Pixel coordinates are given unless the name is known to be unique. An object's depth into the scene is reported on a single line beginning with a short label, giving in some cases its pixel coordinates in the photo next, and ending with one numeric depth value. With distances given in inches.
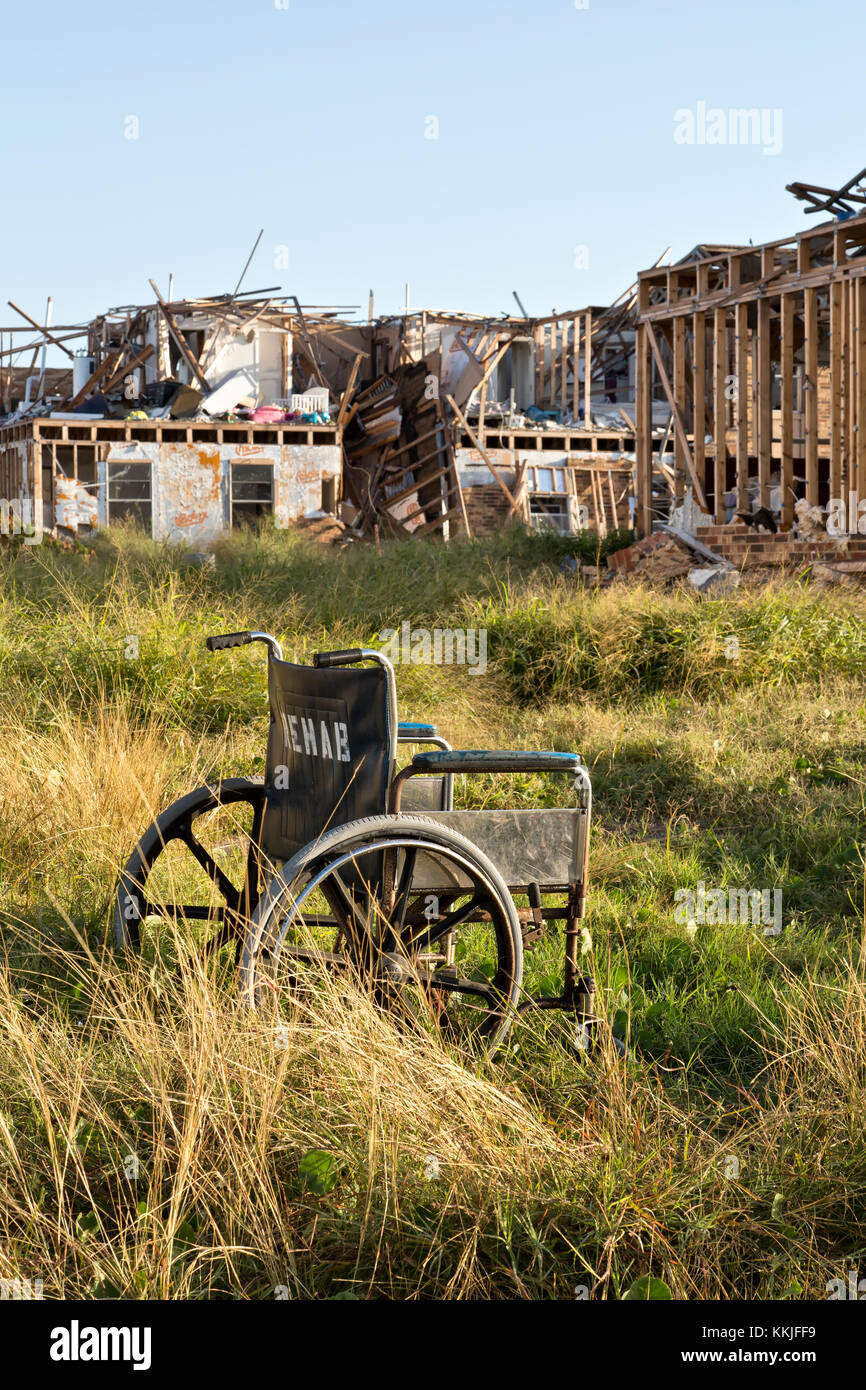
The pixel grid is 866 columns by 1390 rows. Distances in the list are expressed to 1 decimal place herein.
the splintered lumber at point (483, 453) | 1052.2
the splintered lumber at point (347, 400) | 1077.8
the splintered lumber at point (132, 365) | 1157.7
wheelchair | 125.5
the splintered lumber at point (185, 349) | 1112.2
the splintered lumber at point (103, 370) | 1163.5
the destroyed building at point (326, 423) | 993.5
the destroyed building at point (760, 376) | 499.2
